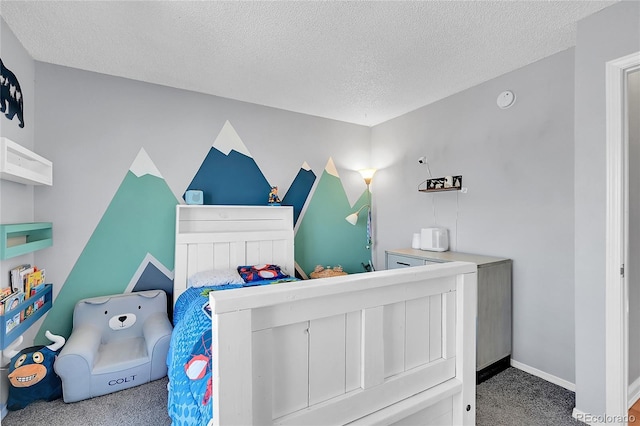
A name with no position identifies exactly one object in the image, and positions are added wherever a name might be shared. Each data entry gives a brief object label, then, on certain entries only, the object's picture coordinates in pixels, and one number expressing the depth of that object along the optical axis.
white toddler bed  0.75
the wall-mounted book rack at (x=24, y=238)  1.72
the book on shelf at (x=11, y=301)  1.69
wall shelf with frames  2.77
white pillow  2.54
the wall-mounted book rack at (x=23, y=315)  1.71
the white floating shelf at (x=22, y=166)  1.62
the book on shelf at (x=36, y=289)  2.04
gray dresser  2.22
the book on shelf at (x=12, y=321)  1.73
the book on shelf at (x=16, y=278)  1.89
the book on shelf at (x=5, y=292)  1.72
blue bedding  1.23
